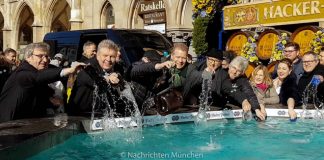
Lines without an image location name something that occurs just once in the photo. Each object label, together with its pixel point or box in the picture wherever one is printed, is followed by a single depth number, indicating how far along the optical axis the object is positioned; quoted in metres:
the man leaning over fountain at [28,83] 4.43
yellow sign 11.57
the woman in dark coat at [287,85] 6.34
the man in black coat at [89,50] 7.05
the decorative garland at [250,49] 12.60
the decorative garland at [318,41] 10.69
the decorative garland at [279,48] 11.53
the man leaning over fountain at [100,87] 4.79
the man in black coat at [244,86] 5.73
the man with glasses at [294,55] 7.39
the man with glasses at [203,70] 5.59
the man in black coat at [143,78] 5.14
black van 8.81
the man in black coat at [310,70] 6.45
